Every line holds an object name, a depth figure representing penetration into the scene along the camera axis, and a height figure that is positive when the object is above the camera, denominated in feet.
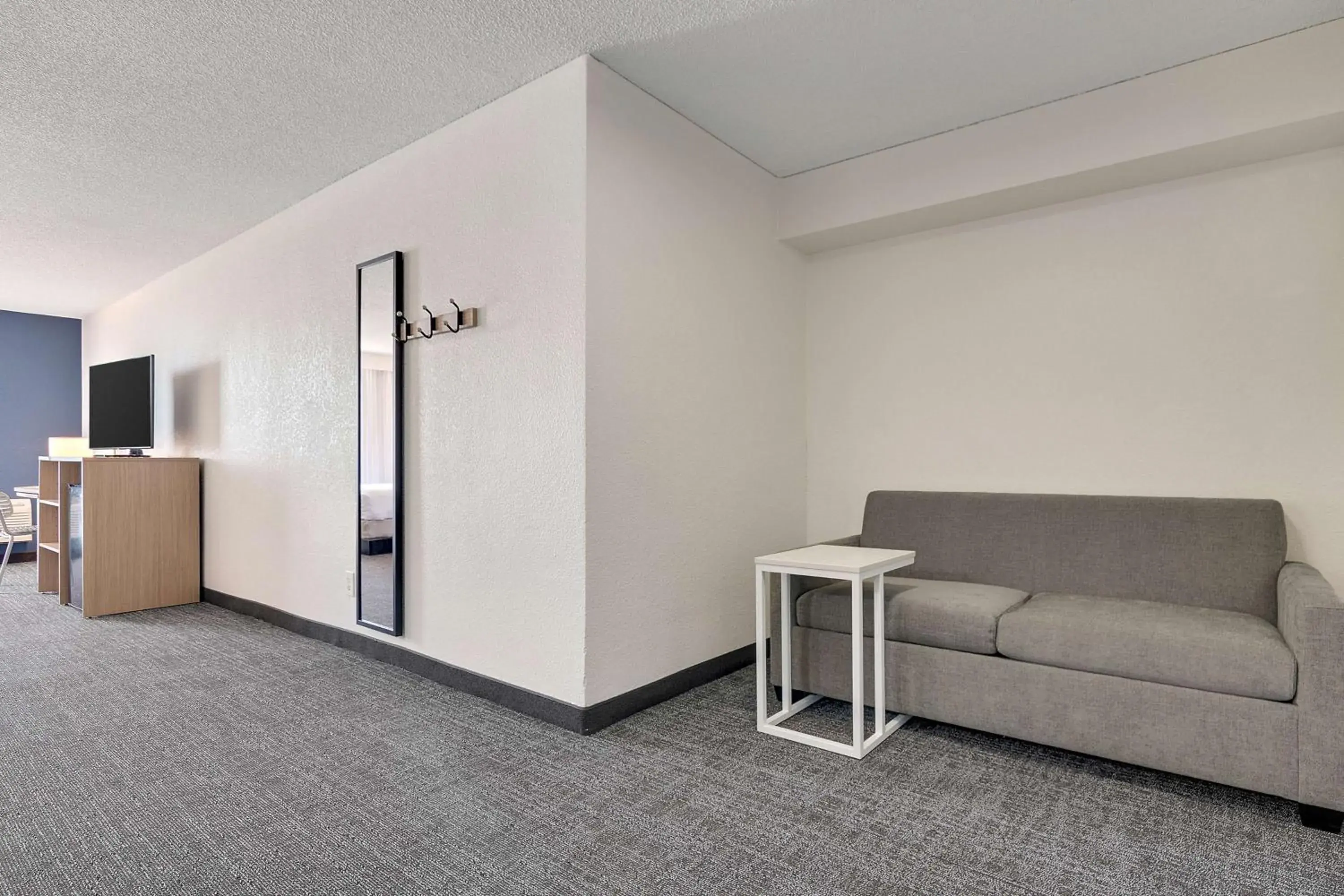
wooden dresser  14.90 -1.65
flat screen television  16.97 +1.21
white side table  7.72 -1.87
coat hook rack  9.87 +1.81
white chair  16.74 -1.76
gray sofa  6.33 -1.87
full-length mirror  10.89 +0.09
